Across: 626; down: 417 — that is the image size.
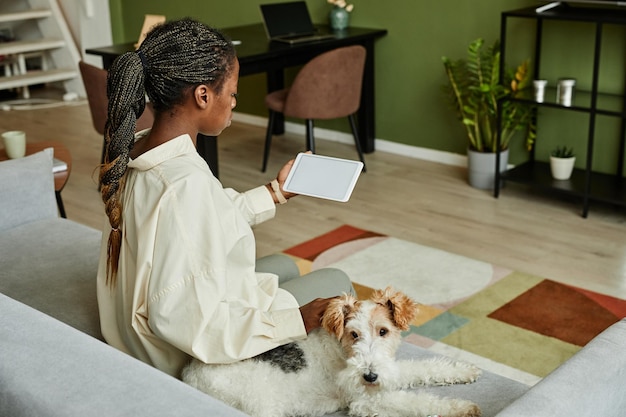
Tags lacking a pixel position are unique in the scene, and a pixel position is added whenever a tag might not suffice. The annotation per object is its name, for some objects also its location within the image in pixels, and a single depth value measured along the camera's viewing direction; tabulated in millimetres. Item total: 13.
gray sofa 1214
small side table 3330
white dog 1434
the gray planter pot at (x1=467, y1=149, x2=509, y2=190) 4371
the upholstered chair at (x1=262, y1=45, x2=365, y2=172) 4500
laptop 4766
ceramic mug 3402
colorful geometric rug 2746
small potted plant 4125
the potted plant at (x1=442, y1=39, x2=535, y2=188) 4266
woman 1421
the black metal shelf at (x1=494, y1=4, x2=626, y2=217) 3801
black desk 4320
